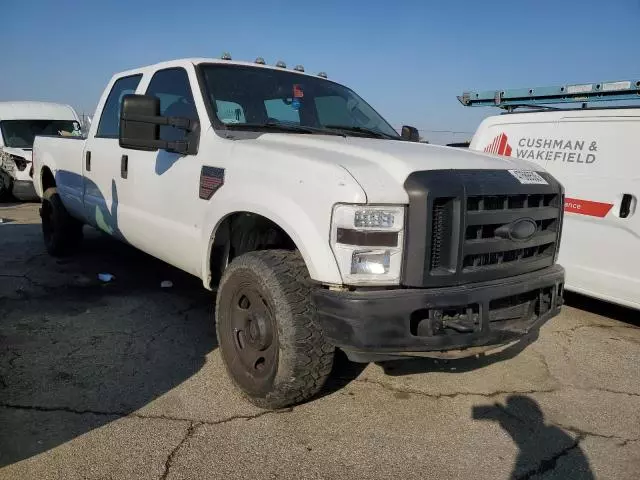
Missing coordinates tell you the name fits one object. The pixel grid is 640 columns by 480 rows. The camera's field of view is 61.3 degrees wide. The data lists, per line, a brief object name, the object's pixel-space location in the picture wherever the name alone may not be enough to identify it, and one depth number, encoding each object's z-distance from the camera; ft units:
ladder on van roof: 18.17
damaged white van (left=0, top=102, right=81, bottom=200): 35.78
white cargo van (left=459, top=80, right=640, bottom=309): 14.49
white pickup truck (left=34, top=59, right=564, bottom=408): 8.25
